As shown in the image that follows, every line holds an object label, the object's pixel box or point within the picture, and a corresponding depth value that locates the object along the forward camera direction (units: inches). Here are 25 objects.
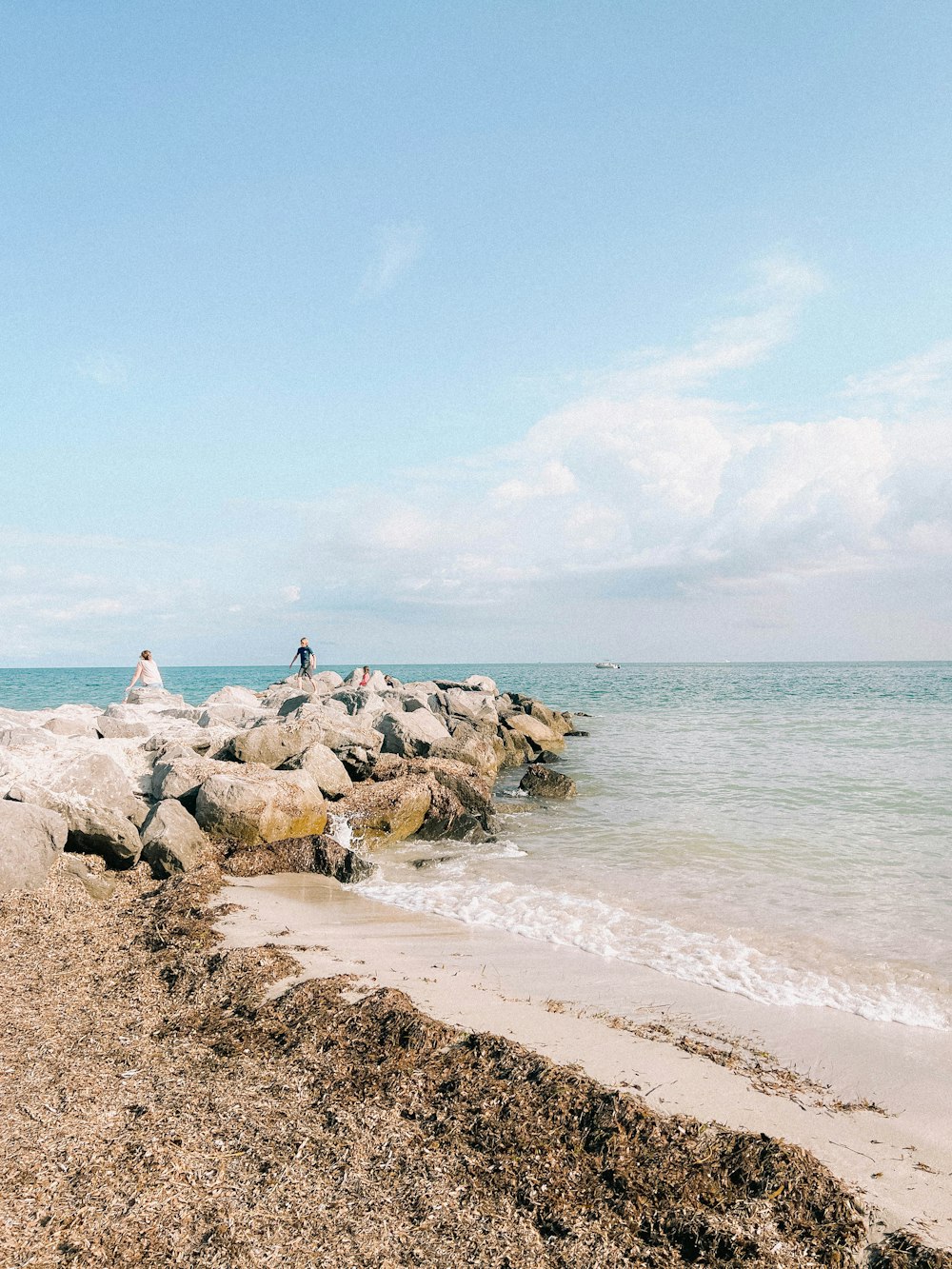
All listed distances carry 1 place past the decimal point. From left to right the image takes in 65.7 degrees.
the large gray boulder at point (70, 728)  566.9
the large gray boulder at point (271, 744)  465.4
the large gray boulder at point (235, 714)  691.4
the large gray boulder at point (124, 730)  555.5
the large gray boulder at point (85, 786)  311.7
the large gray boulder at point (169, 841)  322.0
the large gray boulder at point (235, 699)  862.7
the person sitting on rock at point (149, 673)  811.4
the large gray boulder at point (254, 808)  358.9
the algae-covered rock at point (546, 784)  591.2
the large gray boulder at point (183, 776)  380.8
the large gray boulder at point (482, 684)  1390.3
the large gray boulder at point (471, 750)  601.5
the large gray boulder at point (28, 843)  270.1
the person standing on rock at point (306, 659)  1034.6
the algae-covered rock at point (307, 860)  346.0
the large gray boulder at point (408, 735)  590.6
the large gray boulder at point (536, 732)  873.5
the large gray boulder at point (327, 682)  1100.3
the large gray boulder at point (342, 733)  530.0
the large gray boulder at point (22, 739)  441.5
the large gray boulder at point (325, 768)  440.8
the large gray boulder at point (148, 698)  798.5
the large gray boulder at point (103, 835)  308.7
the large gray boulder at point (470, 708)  838.5
